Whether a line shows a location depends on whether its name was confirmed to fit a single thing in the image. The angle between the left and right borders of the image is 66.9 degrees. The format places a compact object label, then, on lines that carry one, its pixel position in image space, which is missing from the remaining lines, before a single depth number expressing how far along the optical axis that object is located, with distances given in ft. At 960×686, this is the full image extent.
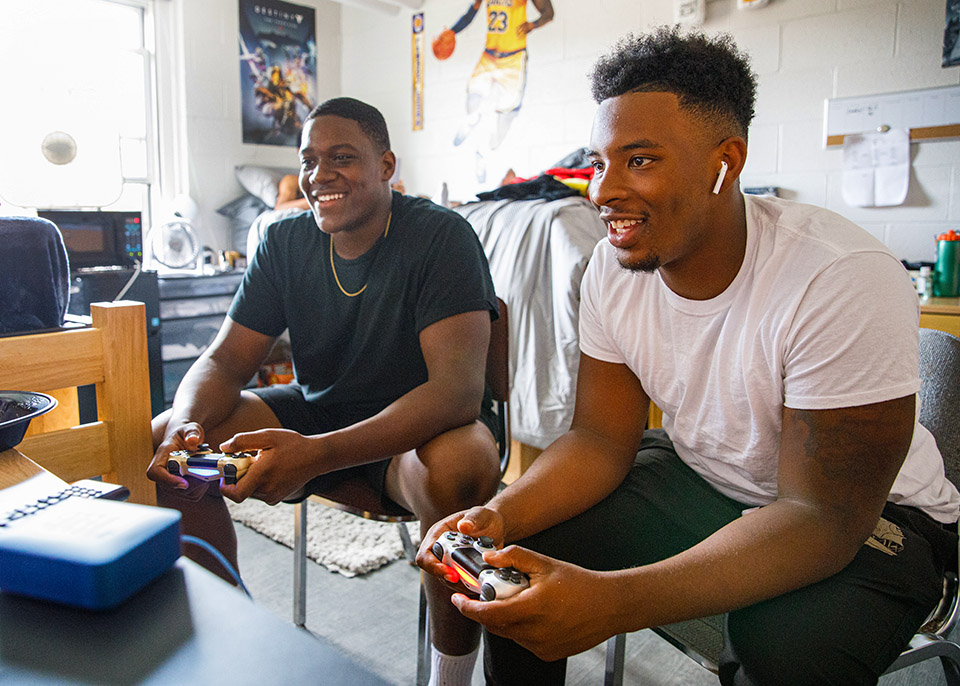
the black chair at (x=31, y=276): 3.51
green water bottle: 7.79
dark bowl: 2.63
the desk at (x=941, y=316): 6.93
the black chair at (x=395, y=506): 4.48
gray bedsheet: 7.27
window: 9.79
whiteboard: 8.53
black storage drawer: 10.55
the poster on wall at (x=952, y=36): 8.33
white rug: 6.54
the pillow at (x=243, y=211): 13.52
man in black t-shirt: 4.15
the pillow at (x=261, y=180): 13.25
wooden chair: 3.24
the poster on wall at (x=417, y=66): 14.20
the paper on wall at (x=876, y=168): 8.90
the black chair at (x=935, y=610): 3.08
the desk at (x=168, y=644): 1.29
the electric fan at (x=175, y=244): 11.21
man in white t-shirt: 2.71
